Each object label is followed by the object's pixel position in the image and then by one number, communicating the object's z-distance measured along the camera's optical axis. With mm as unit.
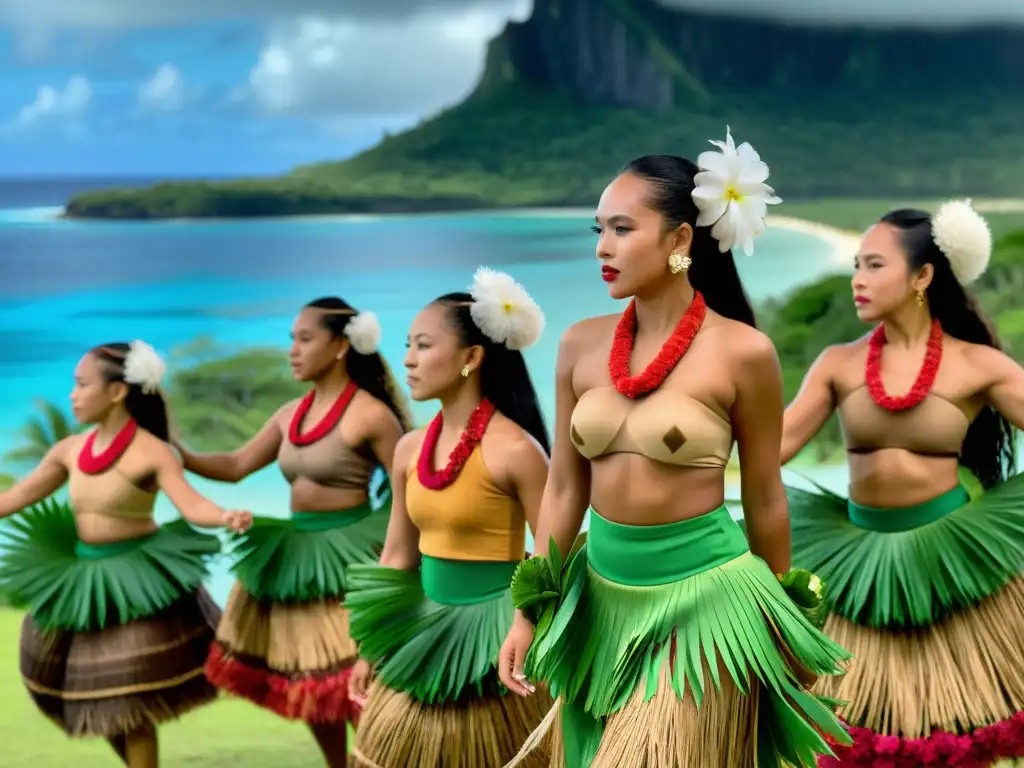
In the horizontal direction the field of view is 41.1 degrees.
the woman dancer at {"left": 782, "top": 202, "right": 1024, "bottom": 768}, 2518
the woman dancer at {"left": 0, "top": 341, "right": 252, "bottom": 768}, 2967
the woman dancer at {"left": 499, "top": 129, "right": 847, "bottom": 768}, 1754
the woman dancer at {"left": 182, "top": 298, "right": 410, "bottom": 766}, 3008
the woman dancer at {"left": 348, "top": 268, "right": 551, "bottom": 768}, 2309
